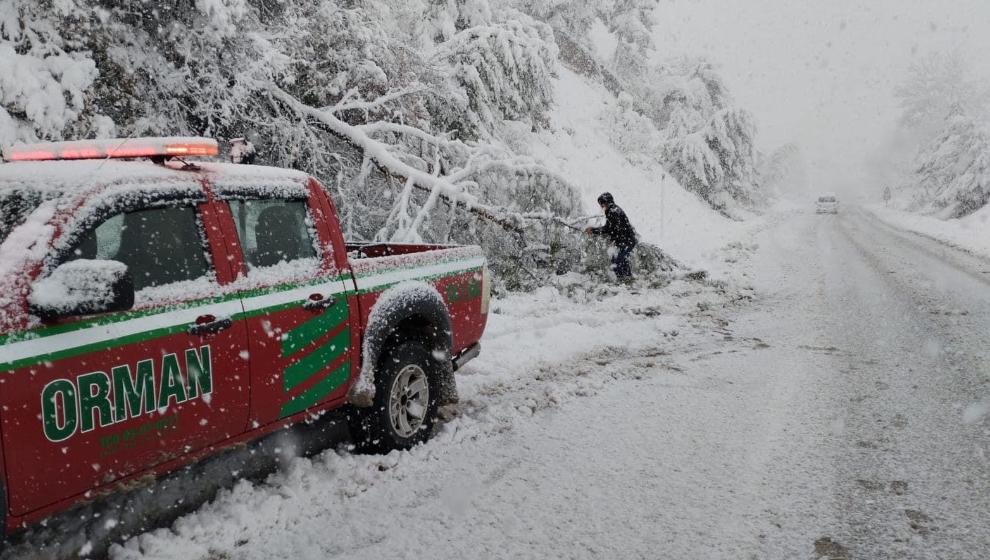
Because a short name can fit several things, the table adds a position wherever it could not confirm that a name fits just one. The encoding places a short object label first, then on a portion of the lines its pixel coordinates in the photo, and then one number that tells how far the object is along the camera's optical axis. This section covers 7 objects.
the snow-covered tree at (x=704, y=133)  33.59
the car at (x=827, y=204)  41.06
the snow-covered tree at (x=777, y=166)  71.62
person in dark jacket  11.77
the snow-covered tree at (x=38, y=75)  5.33
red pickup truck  2.35
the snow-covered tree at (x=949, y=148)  34.16
